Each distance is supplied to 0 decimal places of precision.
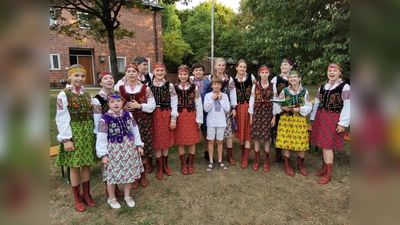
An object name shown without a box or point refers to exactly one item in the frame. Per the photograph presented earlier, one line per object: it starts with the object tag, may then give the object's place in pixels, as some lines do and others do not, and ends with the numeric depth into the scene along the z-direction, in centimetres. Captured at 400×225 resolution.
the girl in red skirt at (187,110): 385
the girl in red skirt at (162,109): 370
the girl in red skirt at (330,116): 333
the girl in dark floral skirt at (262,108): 396
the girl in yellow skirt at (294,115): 366
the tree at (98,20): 774
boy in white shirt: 393
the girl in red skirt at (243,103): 418
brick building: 1544
